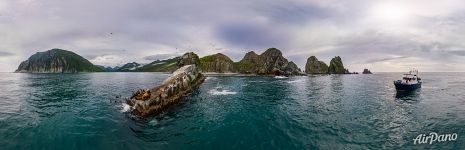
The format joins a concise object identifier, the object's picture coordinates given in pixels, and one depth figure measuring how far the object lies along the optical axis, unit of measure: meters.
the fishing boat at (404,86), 68.22
